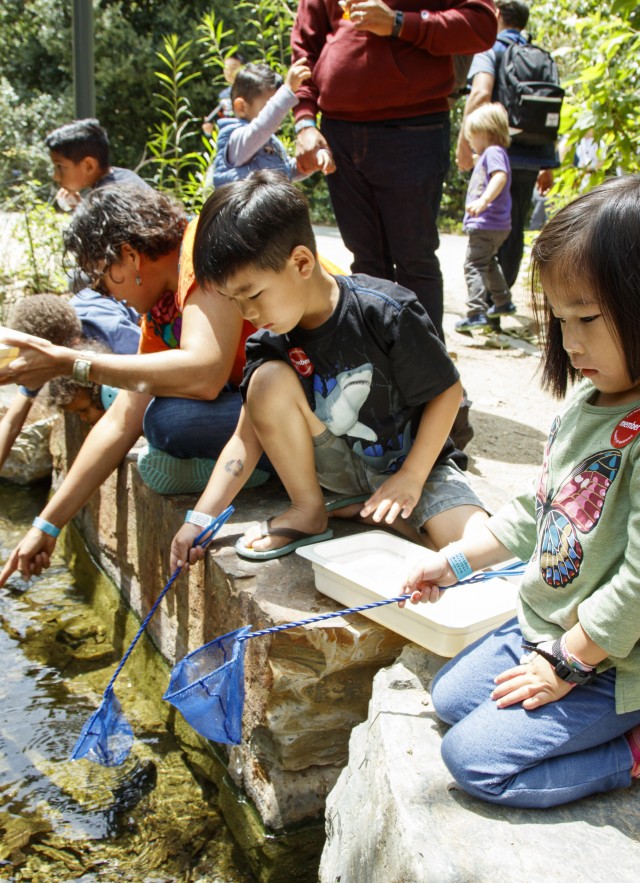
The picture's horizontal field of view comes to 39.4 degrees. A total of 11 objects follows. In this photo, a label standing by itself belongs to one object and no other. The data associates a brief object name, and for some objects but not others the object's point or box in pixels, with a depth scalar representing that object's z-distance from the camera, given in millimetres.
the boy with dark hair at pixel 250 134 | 4188
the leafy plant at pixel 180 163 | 5270
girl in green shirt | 1319
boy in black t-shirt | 2037
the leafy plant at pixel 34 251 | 5128
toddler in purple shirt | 5238
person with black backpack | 5195
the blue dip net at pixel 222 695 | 1736
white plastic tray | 1700
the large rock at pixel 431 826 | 1213
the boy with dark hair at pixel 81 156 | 3912
